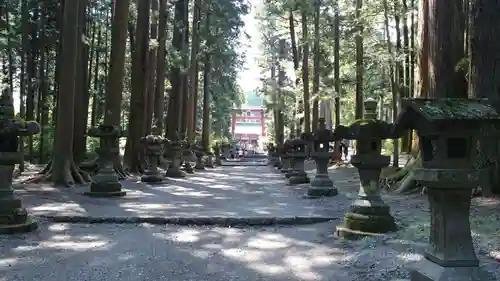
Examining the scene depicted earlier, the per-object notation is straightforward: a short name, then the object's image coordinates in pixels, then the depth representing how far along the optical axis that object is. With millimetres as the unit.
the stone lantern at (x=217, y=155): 34938
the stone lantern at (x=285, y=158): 18703
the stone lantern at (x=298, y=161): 15797
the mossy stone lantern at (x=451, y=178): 3770
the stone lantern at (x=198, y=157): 26812
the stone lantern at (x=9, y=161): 6629
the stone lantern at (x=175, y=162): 18595
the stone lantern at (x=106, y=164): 11195
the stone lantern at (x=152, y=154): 15570
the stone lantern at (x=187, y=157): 22525
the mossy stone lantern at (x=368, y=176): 6711
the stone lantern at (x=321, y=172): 11836
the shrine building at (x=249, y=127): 81588
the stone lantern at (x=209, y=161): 30648
